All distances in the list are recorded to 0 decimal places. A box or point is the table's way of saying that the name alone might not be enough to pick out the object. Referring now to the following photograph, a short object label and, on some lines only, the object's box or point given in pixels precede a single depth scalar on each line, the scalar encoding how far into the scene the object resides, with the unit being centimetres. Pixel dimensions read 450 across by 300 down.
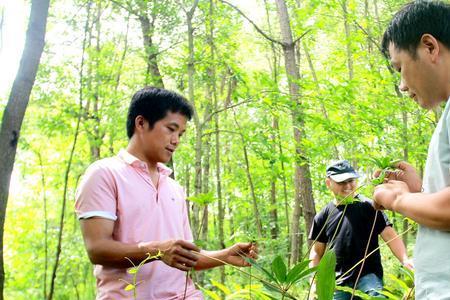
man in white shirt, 117
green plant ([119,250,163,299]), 131
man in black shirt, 381
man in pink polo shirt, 179
